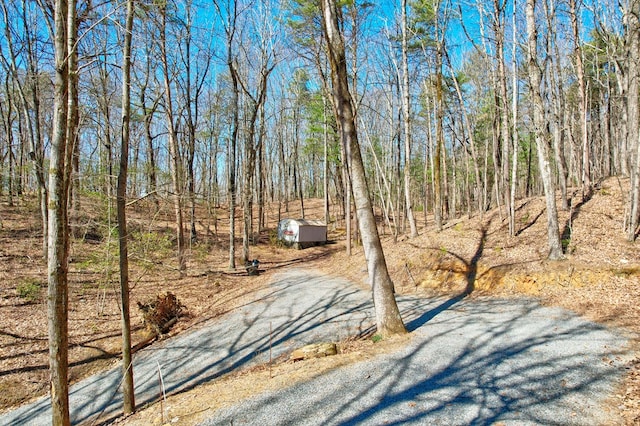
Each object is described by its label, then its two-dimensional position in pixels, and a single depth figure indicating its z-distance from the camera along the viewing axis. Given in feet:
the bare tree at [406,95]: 41.98
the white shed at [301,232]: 71.00
